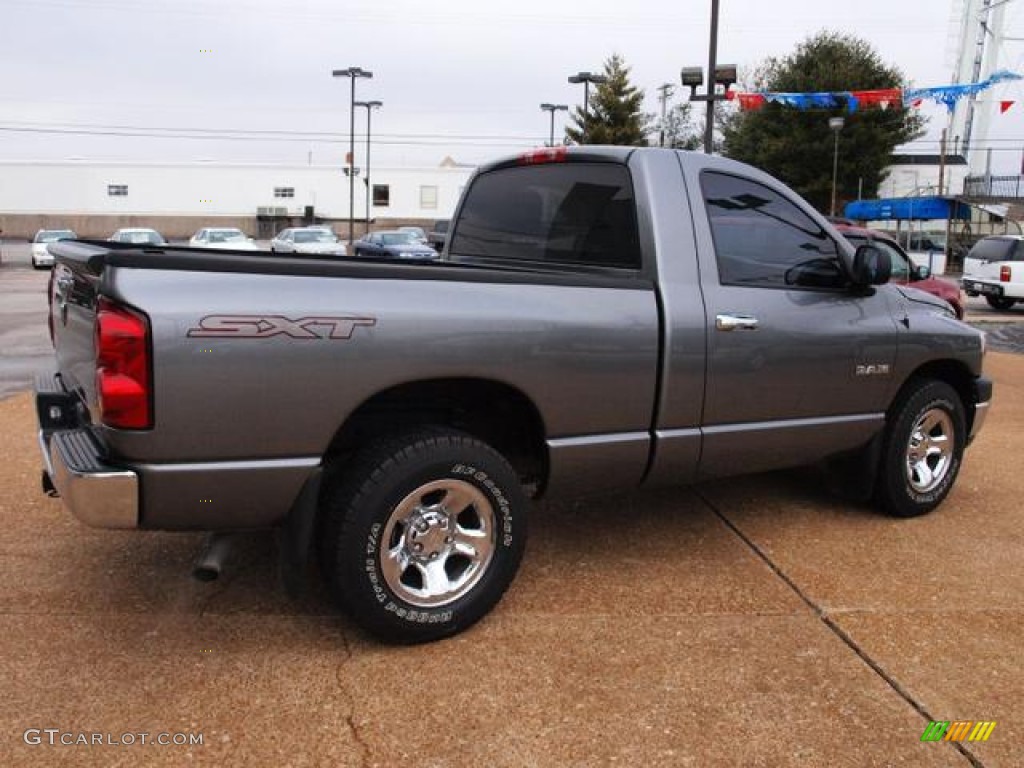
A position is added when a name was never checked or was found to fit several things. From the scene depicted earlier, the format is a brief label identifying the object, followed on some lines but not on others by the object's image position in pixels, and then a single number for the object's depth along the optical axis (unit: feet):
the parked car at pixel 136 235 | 101.55
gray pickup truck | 9.18
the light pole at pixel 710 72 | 57.50
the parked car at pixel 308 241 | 108.27
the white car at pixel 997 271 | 65.57
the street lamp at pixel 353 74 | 142.80
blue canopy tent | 100.42
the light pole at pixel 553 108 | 155.53
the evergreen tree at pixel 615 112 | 148.25
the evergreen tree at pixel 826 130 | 143.84
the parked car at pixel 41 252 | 115.65
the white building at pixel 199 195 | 223.92
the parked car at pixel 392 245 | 97.81
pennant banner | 92.53
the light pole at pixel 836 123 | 98.89
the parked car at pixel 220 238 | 105.60
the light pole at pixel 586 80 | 113.50
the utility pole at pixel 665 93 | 213.66
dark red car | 35.06
